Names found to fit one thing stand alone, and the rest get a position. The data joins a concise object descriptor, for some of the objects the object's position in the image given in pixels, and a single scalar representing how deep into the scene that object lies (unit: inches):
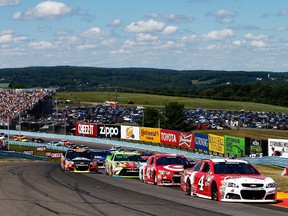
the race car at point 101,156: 1840.6
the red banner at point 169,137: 3262.8
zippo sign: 4111.7
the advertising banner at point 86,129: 4314.5
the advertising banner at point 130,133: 3865.7
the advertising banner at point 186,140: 2996.8
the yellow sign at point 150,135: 3602.4
